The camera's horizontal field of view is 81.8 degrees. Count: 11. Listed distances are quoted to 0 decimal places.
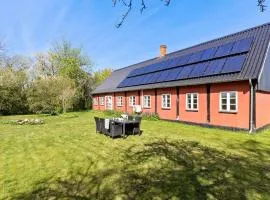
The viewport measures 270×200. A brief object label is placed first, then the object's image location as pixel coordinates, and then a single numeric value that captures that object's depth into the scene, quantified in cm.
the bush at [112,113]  1757
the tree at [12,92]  2195
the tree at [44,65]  3107
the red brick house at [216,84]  940
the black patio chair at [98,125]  909
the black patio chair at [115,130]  799
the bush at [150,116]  1417
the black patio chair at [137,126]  867
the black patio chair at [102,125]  866
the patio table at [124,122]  817
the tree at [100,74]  3374
